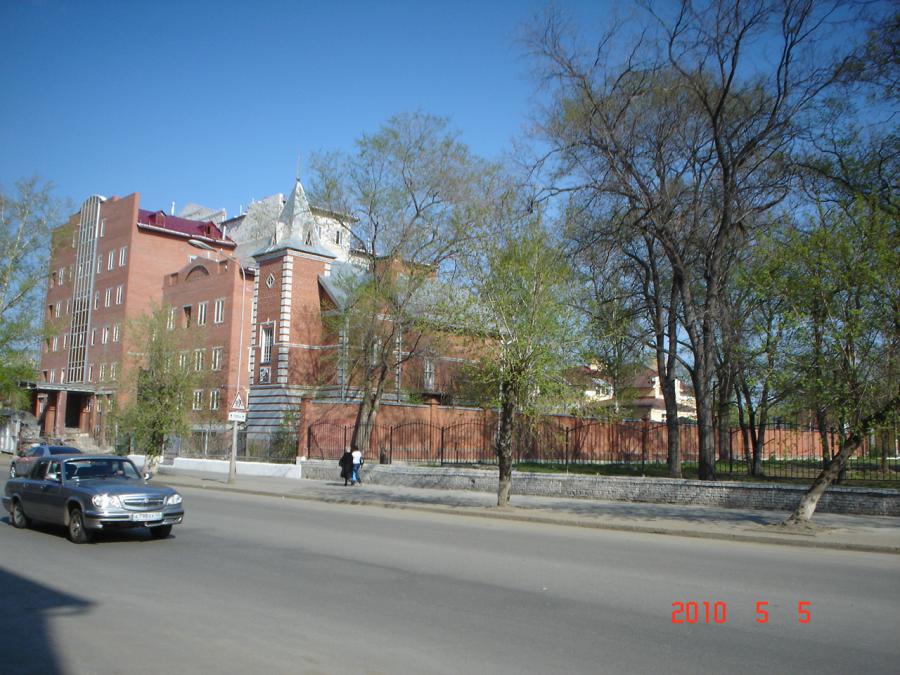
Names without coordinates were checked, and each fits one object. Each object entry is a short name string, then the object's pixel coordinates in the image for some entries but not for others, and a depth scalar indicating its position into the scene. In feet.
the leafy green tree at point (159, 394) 107.96
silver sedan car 41.96
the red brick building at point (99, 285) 204.85
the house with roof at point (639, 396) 102.21
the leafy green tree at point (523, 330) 67.00
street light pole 92.77
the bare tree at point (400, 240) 109.29
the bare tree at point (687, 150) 76.13
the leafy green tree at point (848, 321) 51.57
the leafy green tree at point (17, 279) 149.69
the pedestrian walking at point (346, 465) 92.48
